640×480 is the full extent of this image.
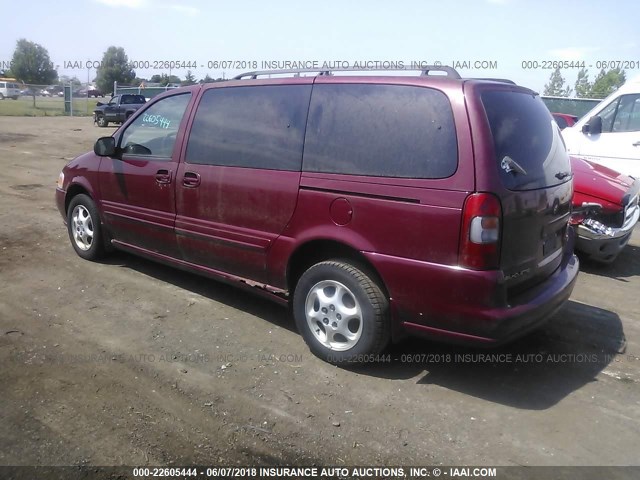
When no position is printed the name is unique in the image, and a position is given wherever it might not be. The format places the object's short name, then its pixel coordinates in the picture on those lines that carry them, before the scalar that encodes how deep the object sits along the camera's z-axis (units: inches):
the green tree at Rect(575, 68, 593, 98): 1455.5
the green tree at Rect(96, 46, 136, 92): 2394.2
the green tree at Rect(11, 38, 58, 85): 2679.6
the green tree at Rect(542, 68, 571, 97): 1430.9
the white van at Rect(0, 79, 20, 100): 1862.6
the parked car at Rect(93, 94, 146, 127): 1055.6
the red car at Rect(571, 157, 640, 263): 224.1
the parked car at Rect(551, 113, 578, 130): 584.9
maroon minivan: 126.0
